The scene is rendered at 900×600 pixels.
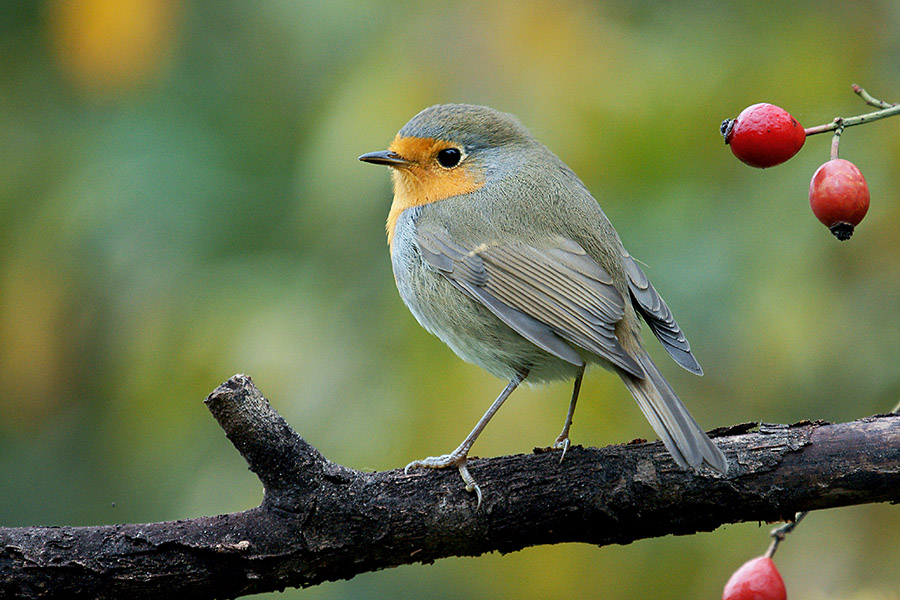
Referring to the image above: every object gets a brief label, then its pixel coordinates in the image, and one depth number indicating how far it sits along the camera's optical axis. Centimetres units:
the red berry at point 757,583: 512
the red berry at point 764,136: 462
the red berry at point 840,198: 436
